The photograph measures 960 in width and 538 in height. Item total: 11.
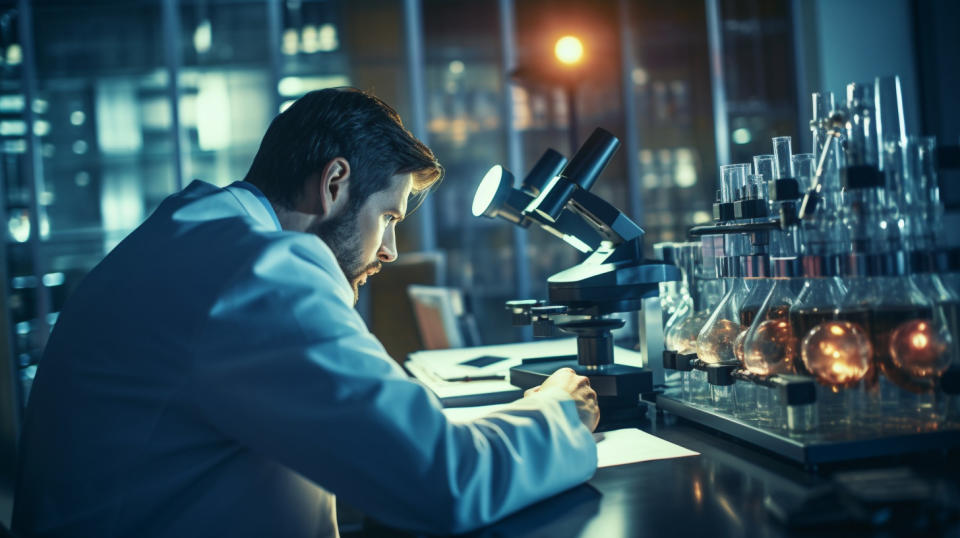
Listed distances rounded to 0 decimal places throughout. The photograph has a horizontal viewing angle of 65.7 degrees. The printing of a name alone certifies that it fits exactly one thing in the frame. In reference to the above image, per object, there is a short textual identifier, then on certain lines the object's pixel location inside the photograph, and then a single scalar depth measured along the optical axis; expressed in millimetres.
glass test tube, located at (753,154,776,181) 1146
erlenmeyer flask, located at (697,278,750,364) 1118
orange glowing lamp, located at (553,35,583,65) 3850
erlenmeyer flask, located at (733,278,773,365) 1055
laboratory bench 677
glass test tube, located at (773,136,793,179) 1091
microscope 1234
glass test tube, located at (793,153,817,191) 1036
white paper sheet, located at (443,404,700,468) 1019
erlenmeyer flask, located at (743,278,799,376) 983
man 783
